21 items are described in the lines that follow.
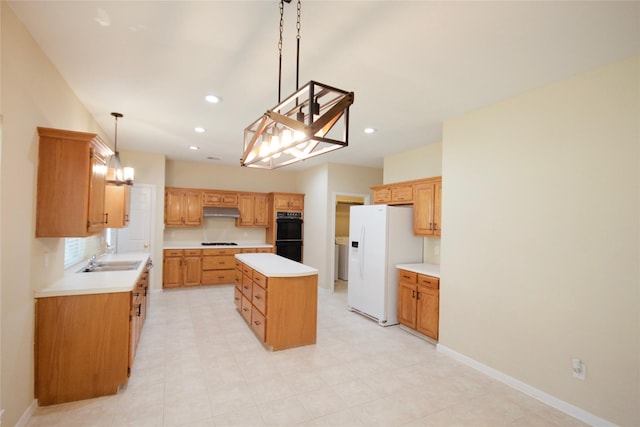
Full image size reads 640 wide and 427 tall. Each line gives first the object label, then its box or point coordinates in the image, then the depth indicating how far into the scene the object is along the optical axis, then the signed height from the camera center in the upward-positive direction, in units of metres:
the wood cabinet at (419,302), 3.74 -1.10
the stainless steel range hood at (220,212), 6.67 +0.05
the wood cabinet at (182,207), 6.34 +0.15
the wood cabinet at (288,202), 6.92 +0.34
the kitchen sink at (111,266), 3.73 -0.71
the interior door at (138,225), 5.58 -0.23
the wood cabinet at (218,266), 6.36 -1.11
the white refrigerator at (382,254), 4.41 -0.55
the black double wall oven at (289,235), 6.94 -0.44
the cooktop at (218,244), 6.81 -0.67
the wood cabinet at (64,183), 2.33 +0.23
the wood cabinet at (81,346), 2.34 -1.09
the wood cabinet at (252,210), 7.04 +0.13
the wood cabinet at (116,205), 4.00 +0.10
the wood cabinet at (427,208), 4.01 +0.15
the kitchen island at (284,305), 3.41 -1.04
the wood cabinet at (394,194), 4.48 +0.39
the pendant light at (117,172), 3.57 +0.48
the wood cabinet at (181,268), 6.05 -1.11
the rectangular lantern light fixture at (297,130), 1.47 +0.51
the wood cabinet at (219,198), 6.68 +0.36
